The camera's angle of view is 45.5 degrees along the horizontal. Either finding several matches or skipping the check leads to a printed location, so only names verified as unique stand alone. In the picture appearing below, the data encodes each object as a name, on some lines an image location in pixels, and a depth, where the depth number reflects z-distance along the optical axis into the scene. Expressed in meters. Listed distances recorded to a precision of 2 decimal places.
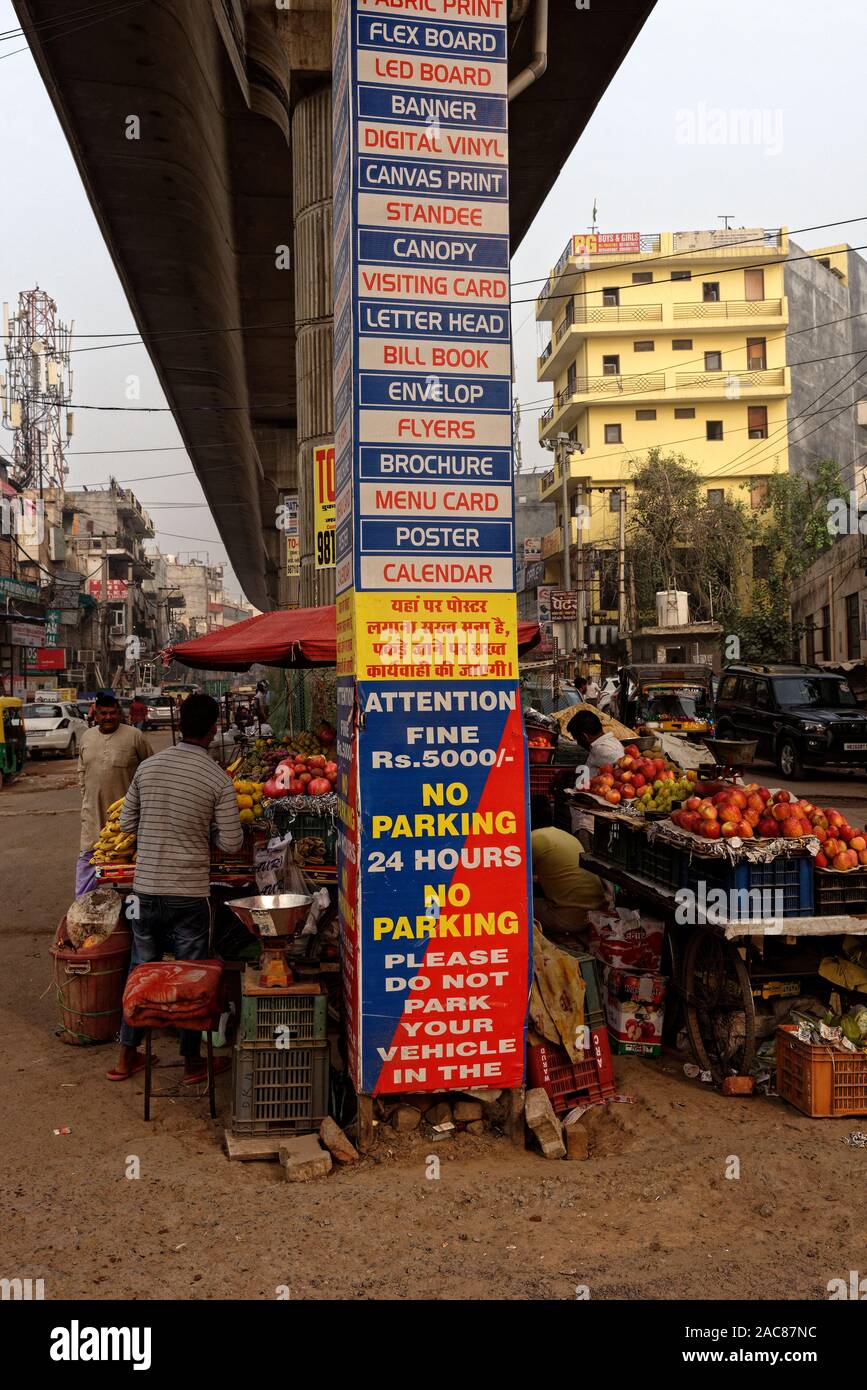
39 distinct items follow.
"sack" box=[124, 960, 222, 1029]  5.46
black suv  18.14
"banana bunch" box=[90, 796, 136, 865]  7.27
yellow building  52.88
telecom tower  56.81
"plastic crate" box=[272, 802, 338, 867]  7.32
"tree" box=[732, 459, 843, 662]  43.16
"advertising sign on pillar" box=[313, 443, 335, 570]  11.23
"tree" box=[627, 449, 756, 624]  46.38
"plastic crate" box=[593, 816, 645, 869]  6.73
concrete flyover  12.74
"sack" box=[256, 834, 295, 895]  6.66
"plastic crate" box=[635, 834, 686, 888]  5.96
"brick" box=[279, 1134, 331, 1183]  4.72
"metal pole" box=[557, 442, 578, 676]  40.41
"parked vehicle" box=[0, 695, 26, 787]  23.83
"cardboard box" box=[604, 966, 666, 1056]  6.27
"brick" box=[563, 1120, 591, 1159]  5.00
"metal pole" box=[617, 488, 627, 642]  42.94
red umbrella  8.49
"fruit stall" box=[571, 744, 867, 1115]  5.36
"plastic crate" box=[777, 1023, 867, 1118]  5.27
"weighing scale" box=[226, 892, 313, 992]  5.41
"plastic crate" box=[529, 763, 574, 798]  11.53
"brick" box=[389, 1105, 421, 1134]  5.09
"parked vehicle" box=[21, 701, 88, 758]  30.62
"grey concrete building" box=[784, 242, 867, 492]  55.34
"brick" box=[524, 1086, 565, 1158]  4.97
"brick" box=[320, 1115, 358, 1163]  4.86
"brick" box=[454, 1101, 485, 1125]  5.17
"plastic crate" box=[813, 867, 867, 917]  5.50
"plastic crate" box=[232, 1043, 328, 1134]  5.13
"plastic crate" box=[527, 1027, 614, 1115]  5.29
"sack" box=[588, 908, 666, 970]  6.45
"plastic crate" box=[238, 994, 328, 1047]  5.25
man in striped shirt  6.02
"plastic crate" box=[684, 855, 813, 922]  5.39
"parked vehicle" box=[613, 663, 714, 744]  21.91
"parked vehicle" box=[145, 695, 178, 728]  44.19
